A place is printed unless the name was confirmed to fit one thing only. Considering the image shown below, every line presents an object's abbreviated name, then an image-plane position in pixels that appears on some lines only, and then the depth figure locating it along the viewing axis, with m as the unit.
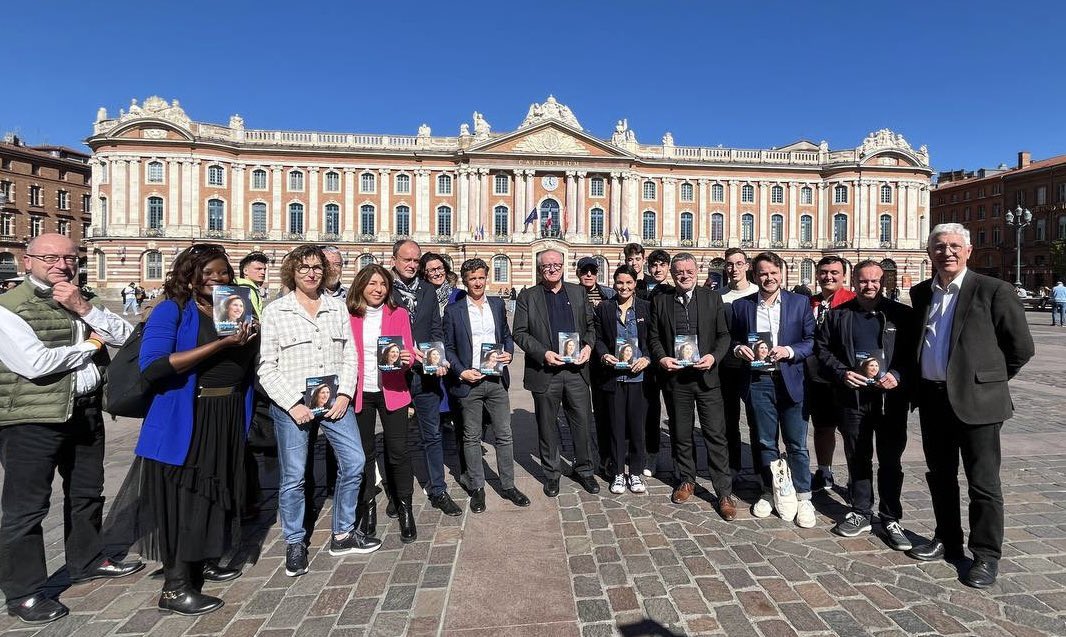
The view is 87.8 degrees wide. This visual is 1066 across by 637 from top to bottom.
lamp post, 25.34
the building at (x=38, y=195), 44.72
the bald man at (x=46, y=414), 2.99
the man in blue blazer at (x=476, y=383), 4.53
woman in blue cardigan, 2.94
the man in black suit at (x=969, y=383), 3.31
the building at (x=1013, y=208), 46.44
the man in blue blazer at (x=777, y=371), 4.18
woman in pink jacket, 3.92
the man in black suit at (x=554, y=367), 4.70
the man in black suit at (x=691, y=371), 4.48
